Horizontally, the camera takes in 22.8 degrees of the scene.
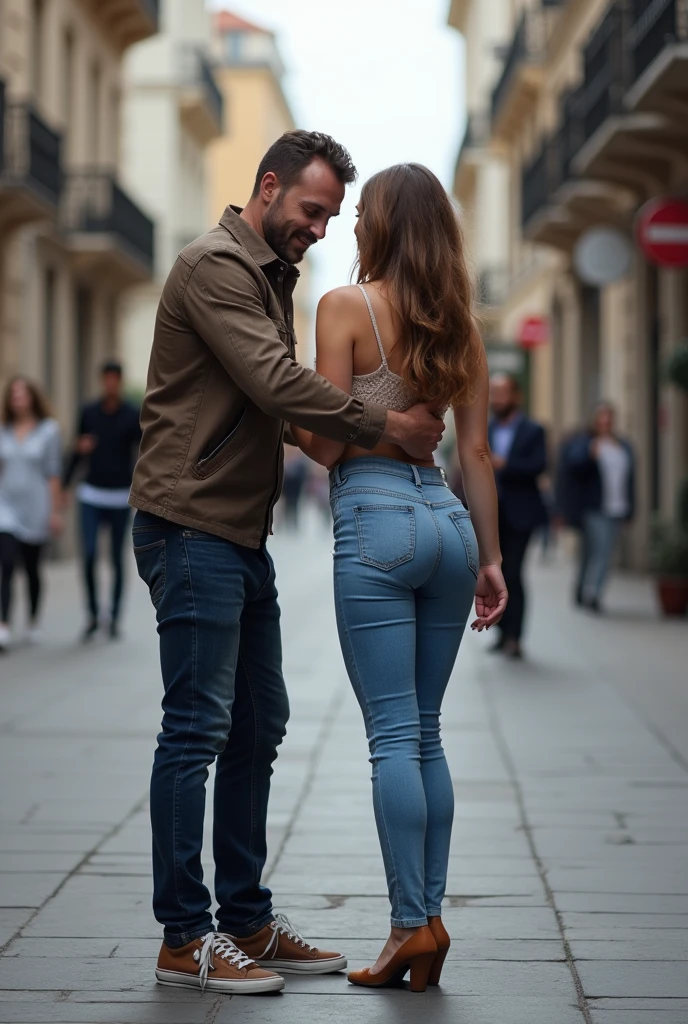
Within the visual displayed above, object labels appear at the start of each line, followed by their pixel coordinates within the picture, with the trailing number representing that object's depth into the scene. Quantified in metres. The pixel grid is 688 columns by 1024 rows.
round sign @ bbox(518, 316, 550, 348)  30.19
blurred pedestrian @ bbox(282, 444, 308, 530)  37.91
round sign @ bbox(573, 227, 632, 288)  20.48
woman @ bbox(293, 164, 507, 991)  3.89
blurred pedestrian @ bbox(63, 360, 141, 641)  12.37
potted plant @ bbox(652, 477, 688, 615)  14.58
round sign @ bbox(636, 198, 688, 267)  14.59
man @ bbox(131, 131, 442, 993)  3.82
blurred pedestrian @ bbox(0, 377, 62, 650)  12.16
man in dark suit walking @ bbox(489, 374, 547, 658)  11.68
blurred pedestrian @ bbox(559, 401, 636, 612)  15.62
